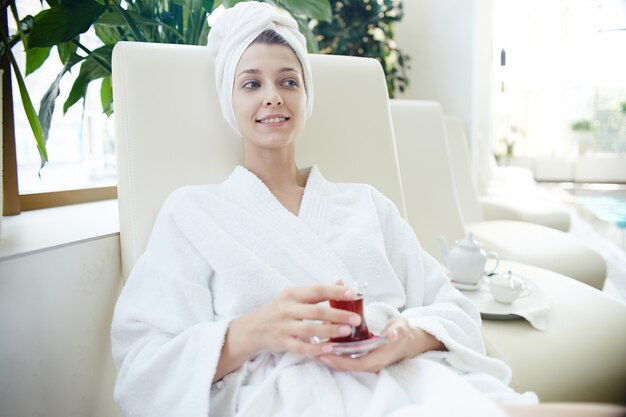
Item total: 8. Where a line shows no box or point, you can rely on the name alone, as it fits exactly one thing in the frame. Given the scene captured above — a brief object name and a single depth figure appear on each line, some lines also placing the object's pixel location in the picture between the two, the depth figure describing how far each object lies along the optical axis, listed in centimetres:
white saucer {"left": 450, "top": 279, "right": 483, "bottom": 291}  157
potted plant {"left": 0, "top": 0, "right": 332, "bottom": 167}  129
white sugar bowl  143
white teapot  156
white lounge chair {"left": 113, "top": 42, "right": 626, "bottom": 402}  119
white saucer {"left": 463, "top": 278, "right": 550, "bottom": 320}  137
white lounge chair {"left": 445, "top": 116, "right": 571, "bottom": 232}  288
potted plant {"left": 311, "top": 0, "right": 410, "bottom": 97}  324
